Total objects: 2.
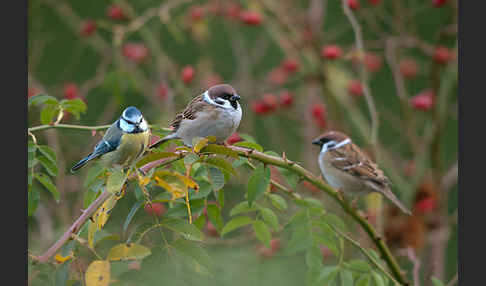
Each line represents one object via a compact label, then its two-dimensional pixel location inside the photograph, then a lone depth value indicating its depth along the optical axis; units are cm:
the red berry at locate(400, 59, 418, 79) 926
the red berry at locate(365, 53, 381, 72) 924
